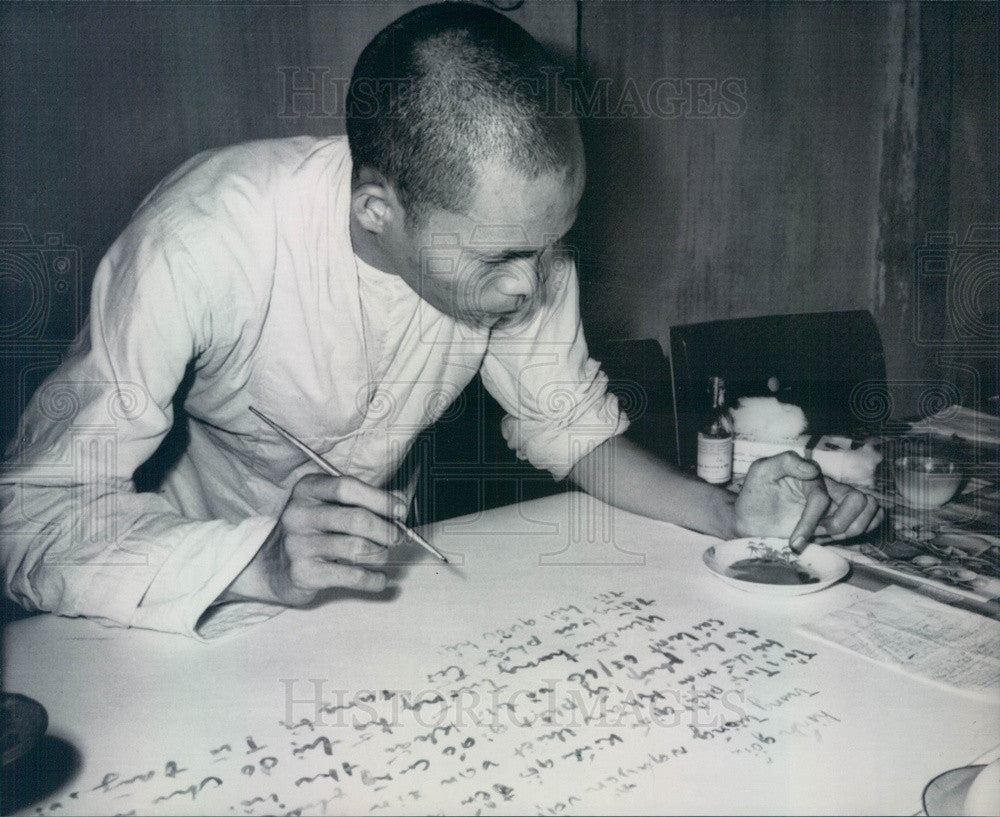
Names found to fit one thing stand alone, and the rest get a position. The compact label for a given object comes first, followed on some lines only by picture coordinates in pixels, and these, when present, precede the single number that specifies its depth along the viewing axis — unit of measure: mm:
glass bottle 1477
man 989
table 705
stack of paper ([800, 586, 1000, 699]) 862
